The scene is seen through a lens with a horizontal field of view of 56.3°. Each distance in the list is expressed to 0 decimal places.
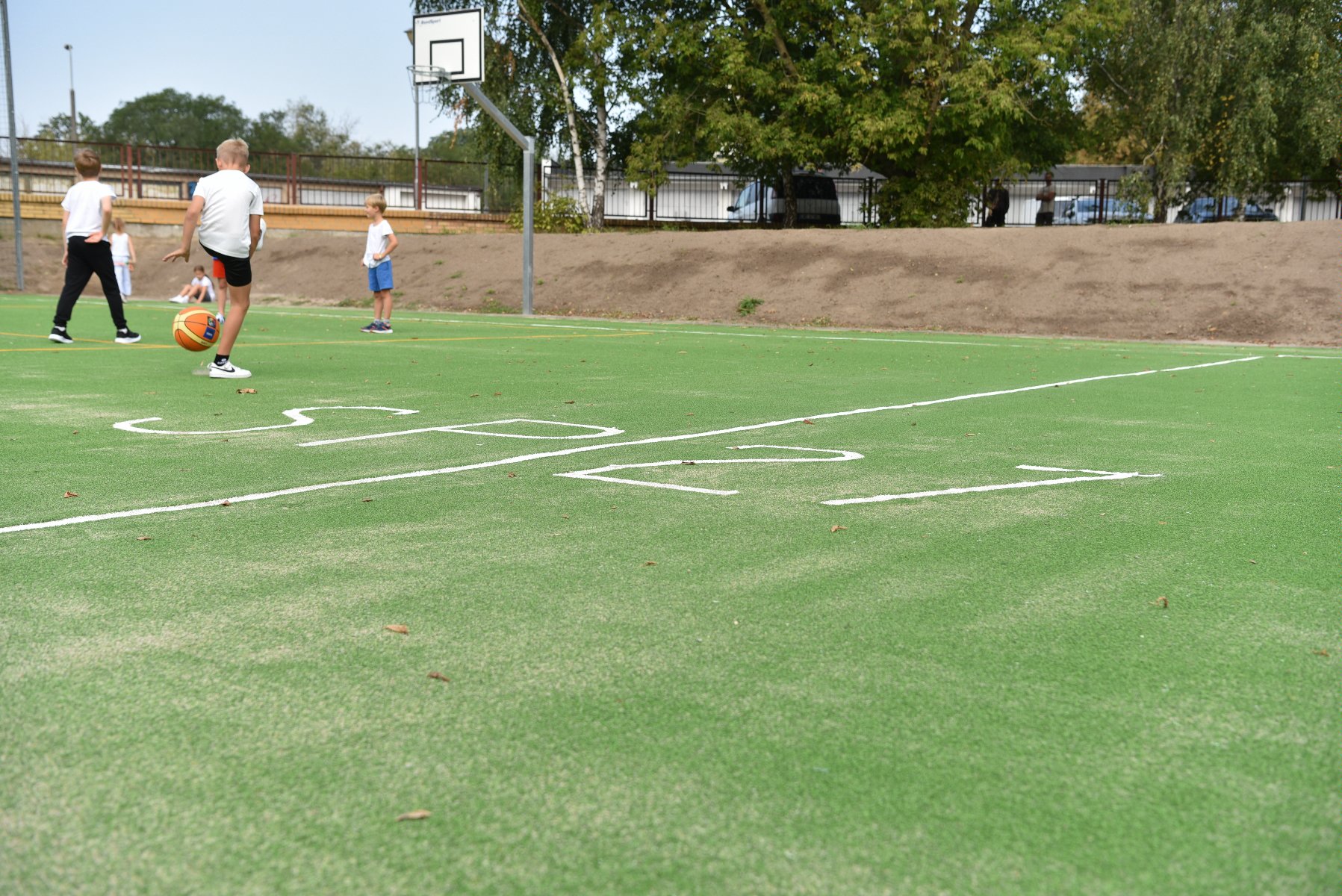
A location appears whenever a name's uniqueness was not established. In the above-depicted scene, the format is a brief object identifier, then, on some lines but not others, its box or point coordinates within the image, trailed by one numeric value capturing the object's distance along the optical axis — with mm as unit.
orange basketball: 11523
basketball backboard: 27000
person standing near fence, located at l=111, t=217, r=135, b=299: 24438
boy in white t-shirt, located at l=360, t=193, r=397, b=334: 18734
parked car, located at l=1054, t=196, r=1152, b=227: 35406
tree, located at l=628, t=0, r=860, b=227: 34688
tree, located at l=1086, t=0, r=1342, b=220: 35562
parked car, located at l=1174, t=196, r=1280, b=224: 38781
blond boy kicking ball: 10570
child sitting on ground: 26978
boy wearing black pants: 14156
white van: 41312
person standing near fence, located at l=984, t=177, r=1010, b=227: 36844
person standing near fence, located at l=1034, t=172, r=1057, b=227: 36594
